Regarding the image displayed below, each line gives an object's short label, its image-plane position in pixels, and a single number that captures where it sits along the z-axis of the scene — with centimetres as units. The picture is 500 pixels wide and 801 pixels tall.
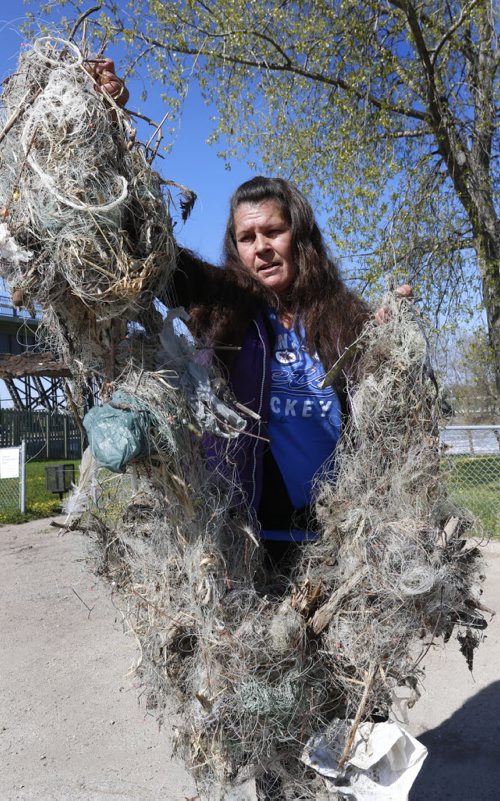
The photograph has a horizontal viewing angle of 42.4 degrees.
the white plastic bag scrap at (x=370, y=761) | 153
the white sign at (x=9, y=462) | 890
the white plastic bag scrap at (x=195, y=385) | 140
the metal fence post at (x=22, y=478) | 859
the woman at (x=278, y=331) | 165
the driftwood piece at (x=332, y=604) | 154
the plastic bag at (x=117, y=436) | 125
